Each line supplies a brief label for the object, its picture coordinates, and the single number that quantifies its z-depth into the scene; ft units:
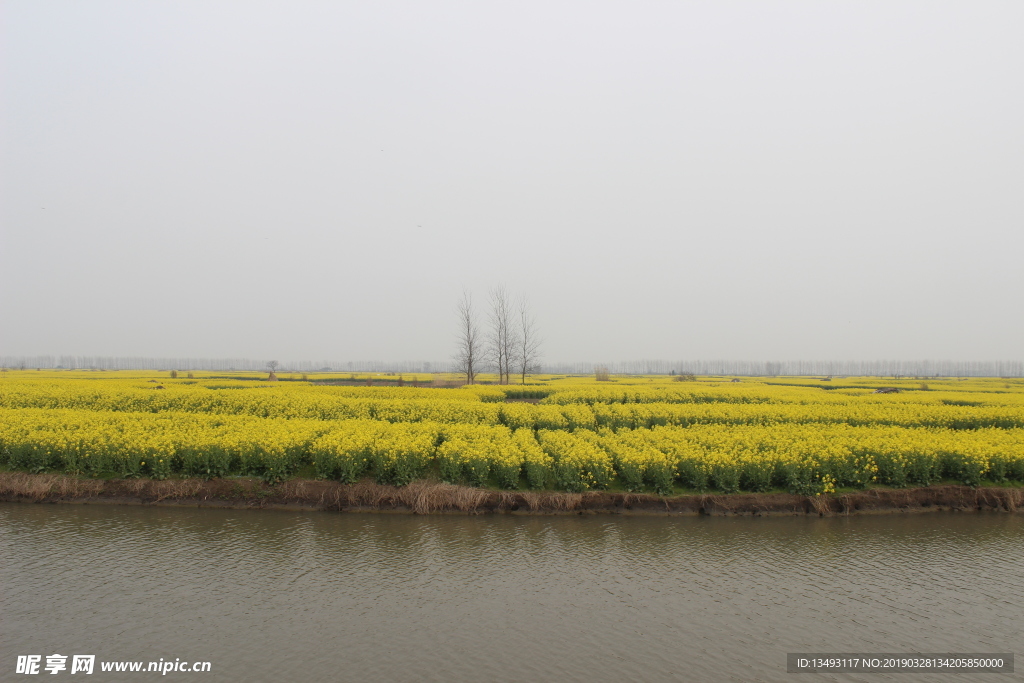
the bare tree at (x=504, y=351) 173.99
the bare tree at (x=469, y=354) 172.96
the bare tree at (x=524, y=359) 177.27
